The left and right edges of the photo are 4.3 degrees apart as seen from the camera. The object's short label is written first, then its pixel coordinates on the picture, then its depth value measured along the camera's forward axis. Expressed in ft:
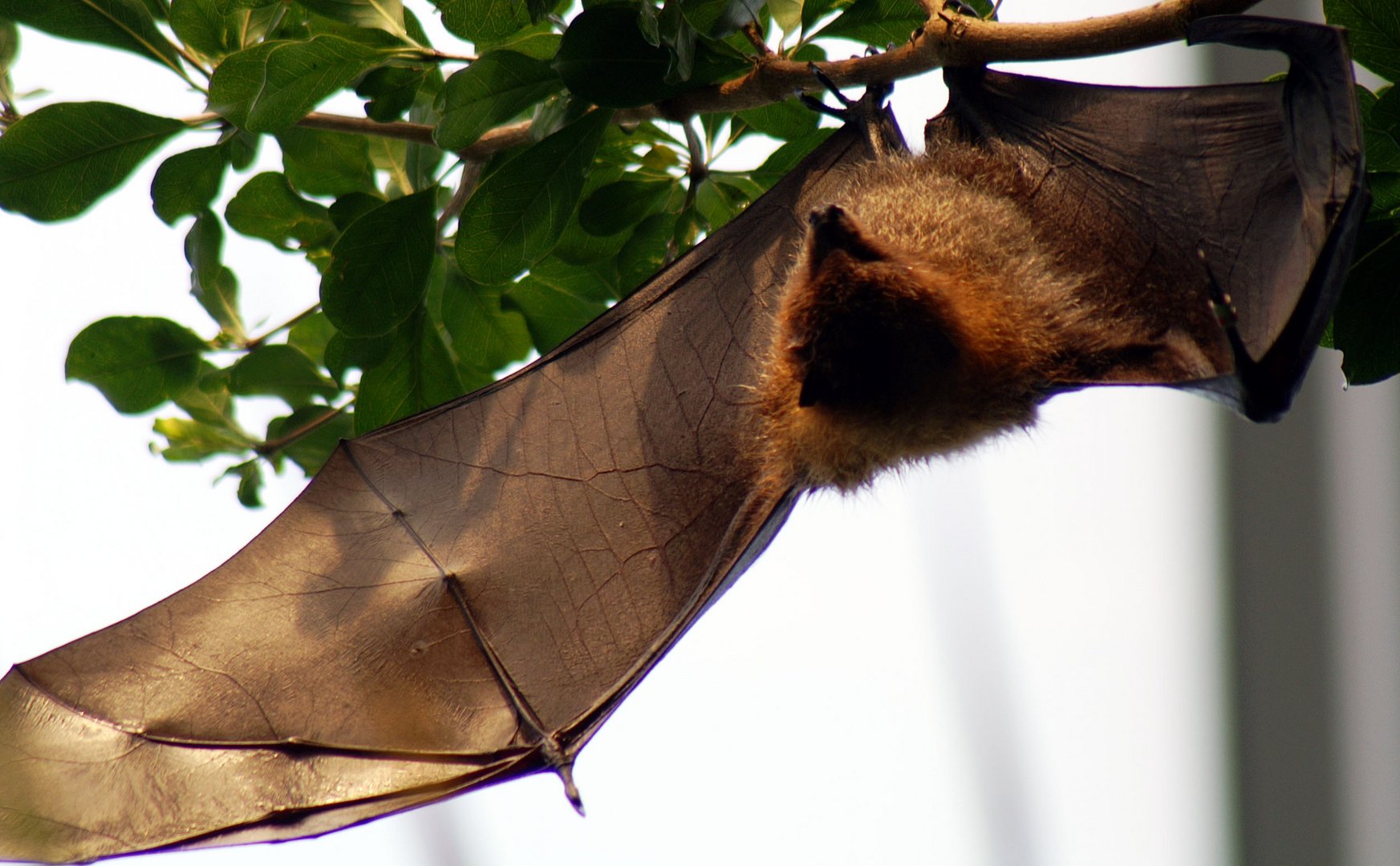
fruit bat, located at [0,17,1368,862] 23.24
